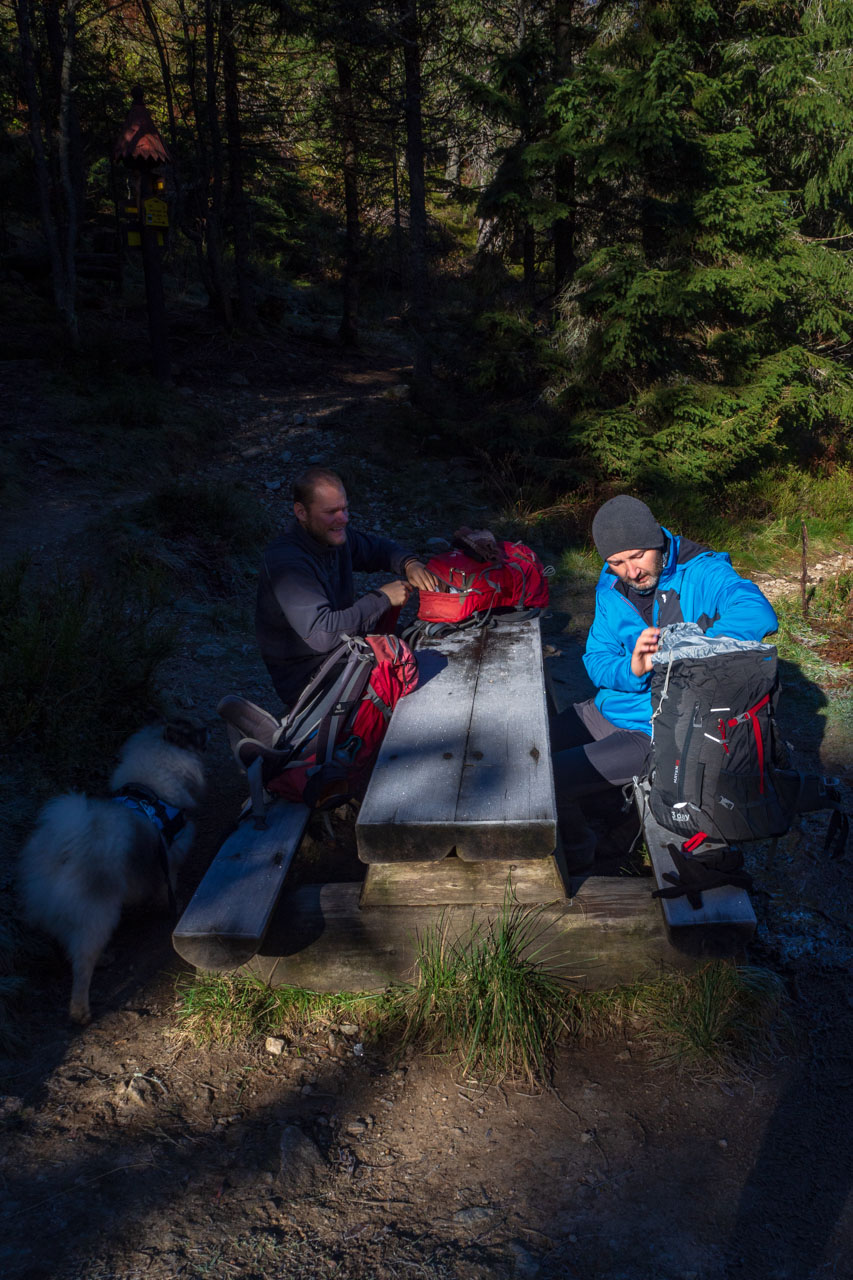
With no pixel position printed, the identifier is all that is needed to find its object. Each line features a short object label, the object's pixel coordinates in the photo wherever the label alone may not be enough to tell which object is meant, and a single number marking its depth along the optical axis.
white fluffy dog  2.97
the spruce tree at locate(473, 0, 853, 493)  8.53
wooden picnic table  2.61
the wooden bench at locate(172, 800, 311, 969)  2.58
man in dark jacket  3.64
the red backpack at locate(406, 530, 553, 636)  4.38
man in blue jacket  3.39
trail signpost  10.55
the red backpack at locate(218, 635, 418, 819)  3.28
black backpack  2.87
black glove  2.75
